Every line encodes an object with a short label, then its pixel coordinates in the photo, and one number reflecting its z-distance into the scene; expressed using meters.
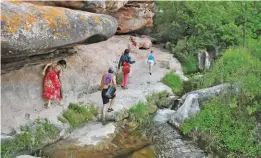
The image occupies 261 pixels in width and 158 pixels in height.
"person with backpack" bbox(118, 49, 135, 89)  14.42
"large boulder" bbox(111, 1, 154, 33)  19.59
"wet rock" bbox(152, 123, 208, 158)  10.50
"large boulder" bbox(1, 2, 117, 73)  8.90
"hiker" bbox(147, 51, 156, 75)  16.64
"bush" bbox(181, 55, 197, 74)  18.59
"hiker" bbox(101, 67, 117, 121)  11.86
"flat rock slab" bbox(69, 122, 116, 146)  10.85
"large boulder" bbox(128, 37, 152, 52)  19.91
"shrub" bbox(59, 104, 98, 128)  11.61
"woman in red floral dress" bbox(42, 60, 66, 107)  12.00
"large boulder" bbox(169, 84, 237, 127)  12.21
